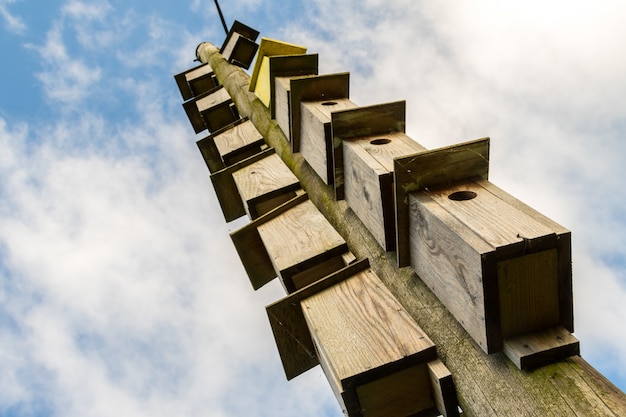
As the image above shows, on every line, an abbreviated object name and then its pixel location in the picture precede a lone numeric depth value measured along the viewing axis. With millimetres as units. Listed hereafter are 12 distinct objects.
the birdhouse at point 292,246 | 2023
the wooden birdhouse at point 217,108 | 4746
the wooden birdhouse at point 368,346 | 1404
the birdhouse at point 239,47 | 5762
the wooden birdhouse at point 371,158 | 1666
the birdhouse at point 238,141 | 3588
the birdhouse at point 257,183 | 2650
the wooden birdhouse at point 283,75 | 2873
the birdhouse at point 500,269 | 1209
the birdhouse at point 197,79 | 5941
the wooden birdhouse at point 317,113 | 2137
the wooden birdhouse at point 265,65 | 3360
